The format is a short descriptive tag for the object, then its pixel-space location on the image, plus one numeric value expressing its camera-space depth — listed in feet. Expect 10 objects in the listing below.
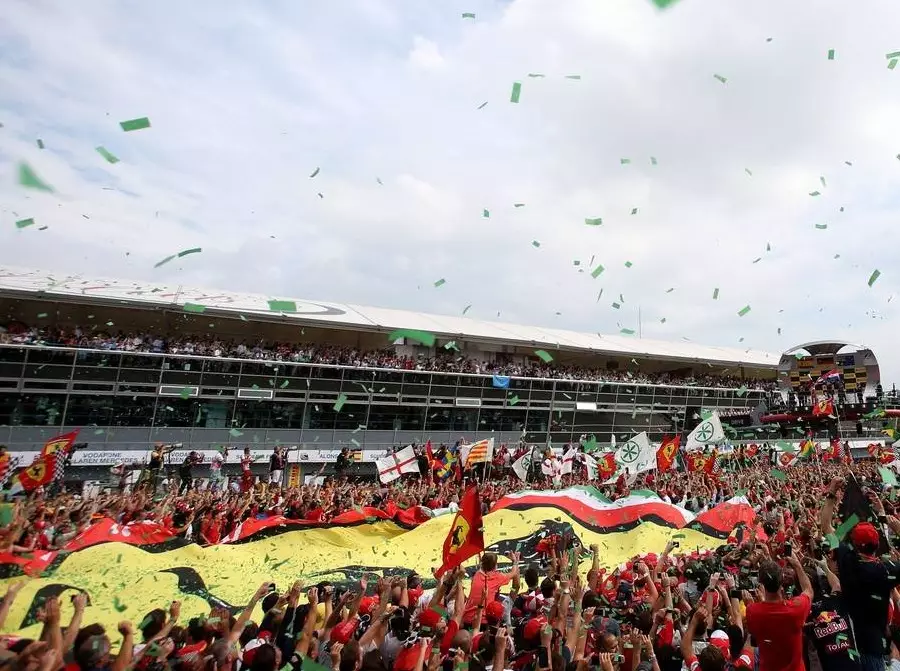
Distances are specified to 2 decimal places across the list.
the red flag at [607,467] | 56.34
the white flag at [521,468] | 60.90
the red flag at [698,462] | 59.30
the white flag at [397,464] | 54.80
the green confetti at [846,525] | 17.17
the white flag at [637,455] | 53.83
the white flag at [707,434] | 57.06
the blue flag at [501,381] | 97.19
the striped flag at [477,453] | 59.08
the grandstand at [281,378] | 65.77
